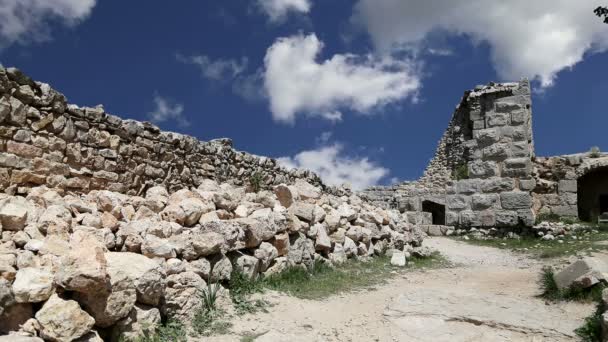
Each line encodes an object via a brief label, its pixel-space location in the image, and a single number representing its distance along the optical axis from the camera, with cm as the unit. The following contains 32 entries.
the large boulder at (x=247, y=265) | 529
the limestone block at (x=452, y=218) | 1143
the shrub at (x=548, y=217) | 1137
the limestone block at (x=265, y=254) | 570
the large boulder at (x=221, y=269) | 488
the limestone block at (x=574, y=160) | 1239
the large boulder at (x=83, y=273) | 336
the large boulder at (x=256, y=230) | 561
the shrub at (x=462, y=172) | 1177
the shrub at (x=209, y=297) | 450
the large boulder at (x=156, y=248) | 433
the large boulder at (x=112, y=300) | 346
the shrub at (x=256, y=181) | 860
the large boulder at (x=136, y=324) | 362
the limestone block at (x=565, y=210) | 1188
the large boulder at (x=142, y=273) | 382
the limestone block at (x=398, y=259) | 774
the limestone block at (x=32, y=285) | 318
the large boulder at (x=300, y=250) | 630
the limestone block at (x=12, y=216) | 394
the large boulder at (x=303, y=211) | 693
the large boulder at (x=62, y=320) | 317
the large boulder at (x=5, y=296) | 300
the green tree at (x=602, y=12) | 705
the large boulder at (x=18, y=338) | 287
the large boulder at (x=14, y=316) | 308
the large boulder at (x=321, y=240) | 702
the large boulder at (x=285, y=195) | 733
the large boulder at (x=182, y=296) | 418
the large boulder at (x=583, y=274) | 514
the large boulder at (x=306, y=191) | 804
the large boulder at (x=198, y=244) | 466
